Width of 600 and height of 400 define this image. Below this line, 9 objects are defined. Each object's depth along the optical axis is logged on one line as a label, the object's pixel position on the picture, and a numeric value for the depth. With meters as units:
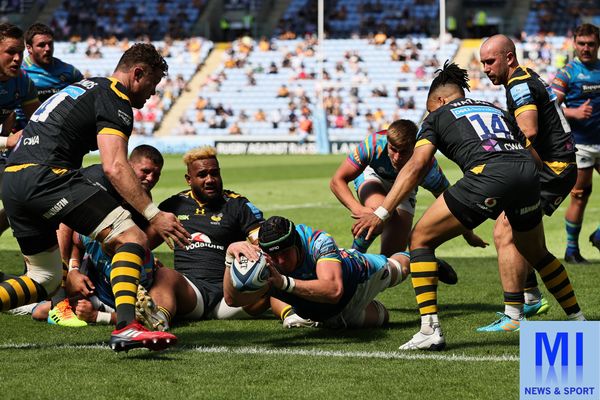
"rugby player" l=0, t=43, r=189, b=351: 13.37
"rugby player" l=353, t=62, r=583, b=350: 14.12
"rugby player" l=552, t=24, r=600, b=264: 25.31
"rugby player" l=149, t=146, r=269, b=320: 17.16
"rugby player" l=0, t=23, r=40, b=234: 17.23
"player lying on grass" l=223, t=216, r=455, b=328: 14.34
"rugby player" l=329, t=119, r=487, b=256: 18.08
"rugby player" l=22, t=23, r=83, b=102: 23.31
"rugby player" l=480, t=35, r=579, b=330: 16.00
